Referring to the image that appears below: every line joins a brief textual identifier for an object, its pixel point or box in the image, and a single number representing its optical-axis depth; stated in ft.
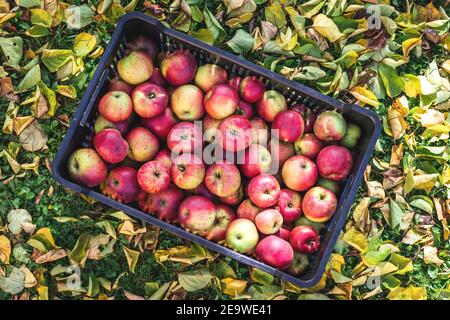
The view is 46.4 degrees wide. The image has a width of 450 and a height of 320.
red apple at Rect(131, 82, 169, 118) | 7.31
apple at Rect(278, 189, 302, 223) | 7.54
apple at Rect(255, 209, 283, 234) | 7.25
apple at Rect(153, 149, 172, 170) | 7.34
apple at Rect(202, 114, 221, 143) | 7.50
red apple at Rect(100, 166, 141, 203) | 7.24
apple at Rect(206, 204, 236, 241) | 7.45
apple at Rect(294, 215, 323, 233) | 7.61
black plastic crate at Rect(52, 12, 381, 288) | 6.99
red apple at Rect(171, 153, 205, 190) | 7.18
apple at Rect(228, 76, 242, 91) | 7.67
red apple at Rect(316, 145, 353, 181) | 7.38
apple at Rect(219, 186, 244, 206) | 7.59
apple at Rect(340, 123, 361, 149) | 7.68
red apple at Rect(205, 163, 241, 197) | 7.28
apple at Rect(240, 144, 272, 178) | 7.45
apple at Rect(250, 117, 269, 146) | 7.61
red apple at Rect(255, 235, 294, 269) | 7.14
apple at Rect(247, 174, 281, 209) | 7.29
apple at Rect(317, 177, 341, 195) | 7.65
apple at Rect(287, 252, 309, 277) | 7.47
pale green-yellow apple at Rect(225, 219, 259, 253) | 7.24
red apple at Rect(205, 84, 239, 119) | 7.30
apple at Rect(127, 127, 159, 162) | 7.38
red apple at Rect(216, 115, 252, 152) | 7.23
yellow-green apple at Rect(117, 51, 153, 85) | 7.39
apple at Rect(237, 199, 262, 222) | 7.40
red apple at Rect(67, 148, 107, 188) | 7.16
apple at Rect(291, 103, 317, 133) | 7.80
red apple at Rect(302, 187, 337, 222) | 7.32
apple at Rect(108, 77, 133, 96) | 7.52
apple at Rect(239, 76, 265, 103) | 7.59
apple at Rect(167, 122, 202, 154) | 7.29
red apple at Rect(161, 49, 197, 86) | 7.43
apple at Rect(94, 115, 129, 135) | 7.41
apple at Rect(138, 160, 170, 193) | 7.09
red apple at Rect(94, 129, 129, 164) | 7.09
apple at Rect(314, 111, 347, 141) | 7.48
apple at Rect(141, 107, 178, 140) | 7.55
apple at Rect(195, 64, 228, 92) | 7.59
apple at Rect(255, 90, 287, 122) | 7.64
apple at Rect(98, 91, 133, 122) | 7.25
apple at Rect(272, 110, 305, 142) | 7.44
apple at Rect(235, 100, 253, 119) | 7.60
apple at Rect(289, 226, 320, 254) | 7.27
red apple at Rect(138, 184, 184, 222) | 7.36
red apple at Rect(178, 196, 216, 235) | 7.18
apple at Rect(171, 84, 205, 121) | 7.44
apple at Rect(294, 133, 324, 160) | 7.70
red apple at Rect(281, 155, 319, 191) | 7.46
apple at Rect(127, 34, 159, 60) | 7.66
